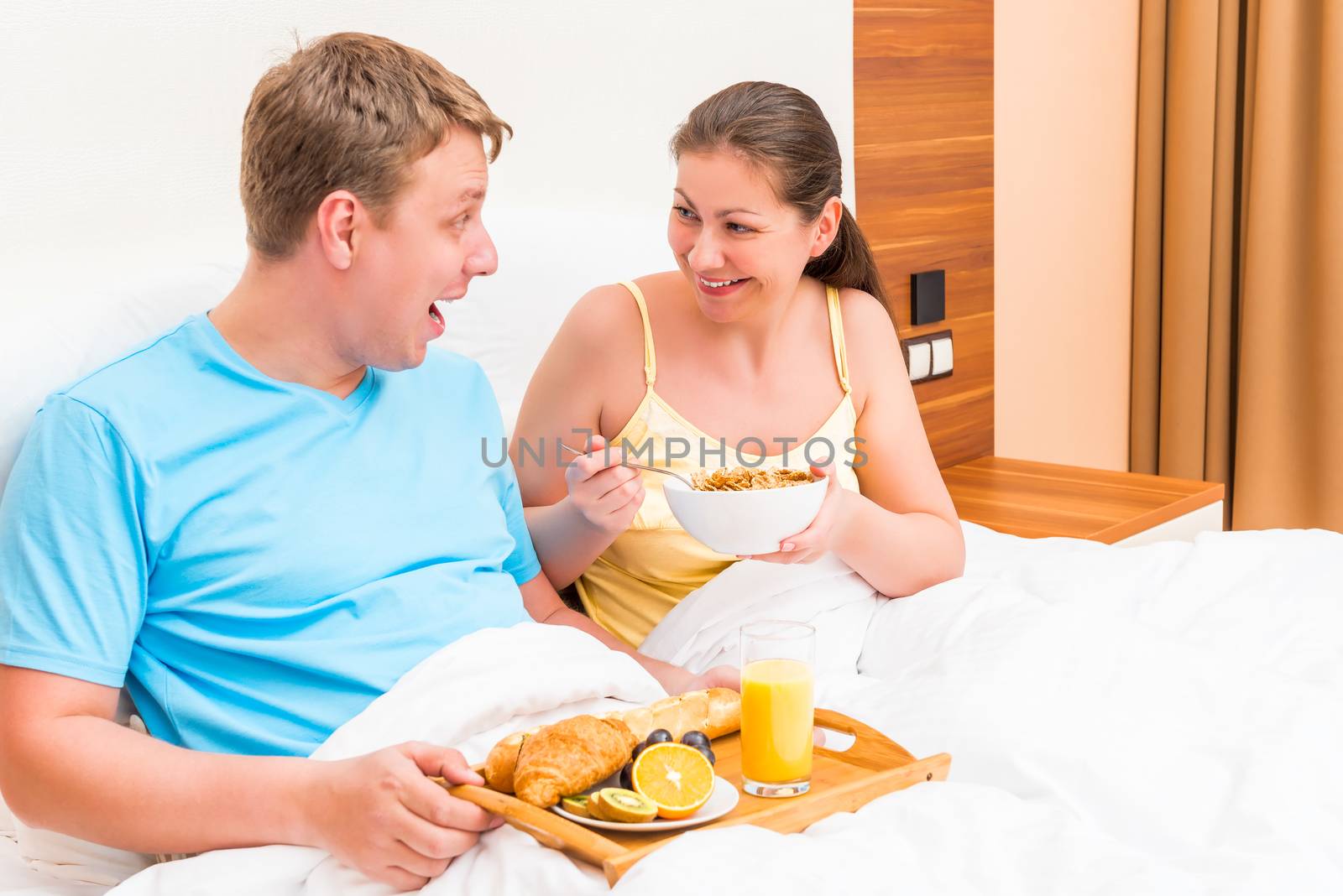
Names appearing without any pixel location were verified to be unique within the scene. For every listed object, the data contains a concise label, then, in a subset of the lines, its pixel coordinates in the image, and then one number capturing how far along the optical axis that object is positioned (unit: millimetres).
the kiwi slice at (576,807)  978
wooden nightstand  2371
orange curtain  3365
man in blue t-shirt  1051
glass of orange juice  1068
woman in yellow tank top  1646
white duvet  937
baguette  1023
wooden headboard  2703
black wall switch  2838
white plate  960
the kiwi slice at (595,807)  974
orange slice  982
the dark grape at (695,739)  1076
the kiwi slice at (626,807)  957
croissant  980
